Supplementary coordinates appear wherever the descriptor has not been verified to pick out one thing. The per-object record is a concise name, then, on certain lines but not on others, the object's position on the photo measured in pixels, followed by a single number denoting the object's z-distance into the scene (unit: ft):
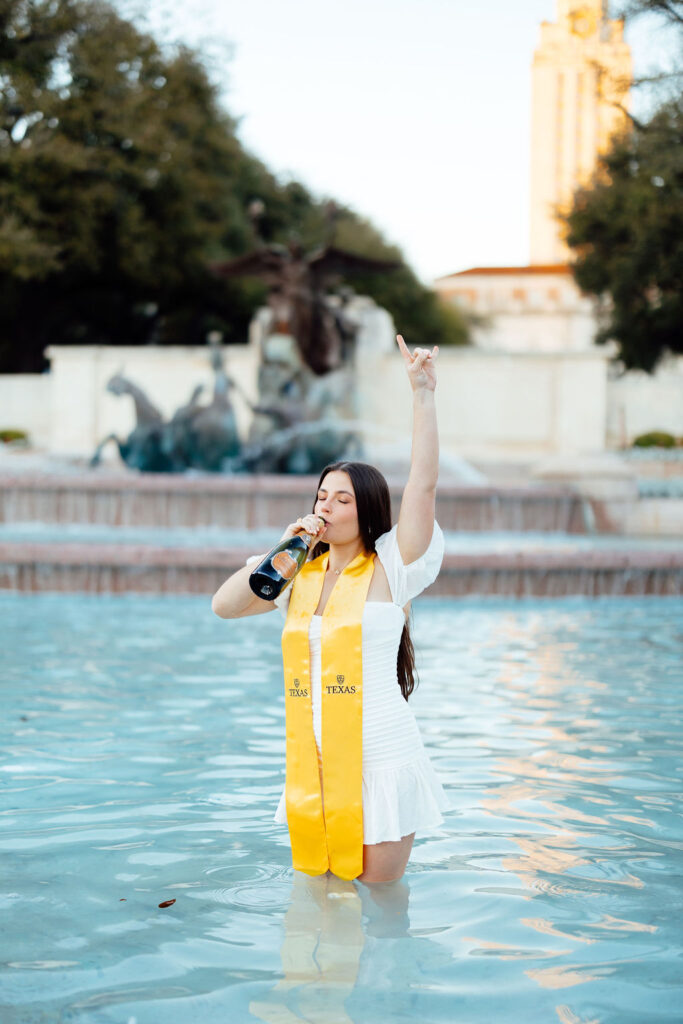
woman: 10.24
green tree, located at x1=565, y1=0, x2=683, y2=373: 90.48
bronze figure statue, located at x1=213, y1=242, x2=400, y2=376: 72.18
